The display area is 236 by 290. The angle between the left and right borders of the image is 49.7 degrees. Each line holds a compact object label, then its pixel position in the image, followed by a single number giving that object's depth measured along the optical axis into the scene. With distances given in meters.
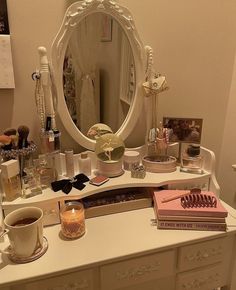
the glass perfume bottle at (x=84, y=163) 1.05
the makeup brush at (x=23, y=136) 0.90
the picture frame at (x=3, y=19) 0.88
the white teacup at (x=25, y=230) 0.74
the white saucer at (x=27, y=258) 0.76
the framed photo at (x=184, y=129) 1.19
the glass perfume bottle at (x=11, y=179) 0.84
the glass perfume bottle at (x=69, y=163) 1.02
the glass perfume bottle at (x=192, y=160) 1.11
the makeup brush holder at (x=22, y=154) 0.88
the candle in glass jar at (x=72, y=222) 0.84
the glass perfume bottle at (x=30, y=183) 0.92
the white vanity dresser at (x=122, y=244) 0.77
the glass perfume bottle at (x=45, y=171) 0.96
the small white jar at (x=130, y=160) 1.11
